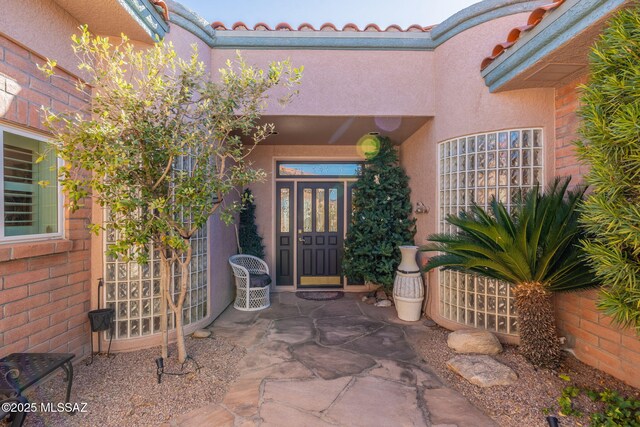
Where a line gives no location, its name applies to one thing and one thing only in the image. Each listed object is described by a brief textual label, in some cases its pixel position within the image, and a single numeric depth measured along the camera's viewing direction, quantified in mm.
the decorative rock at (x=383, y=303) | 5480
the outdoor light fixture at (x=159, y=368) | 2846
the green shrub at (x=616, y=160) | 1813
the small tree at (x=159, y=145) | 2426
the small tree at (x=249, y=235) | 6031
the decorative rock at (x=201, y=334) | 3916
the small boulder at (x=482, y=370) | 2852
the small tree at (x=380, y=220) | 5426
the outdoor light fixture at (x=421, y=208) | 4966
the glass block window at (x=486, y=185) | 3760
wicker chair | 5098
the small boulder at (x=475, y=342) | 3424
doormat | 5915
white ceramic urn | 4648
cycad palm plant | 2883
